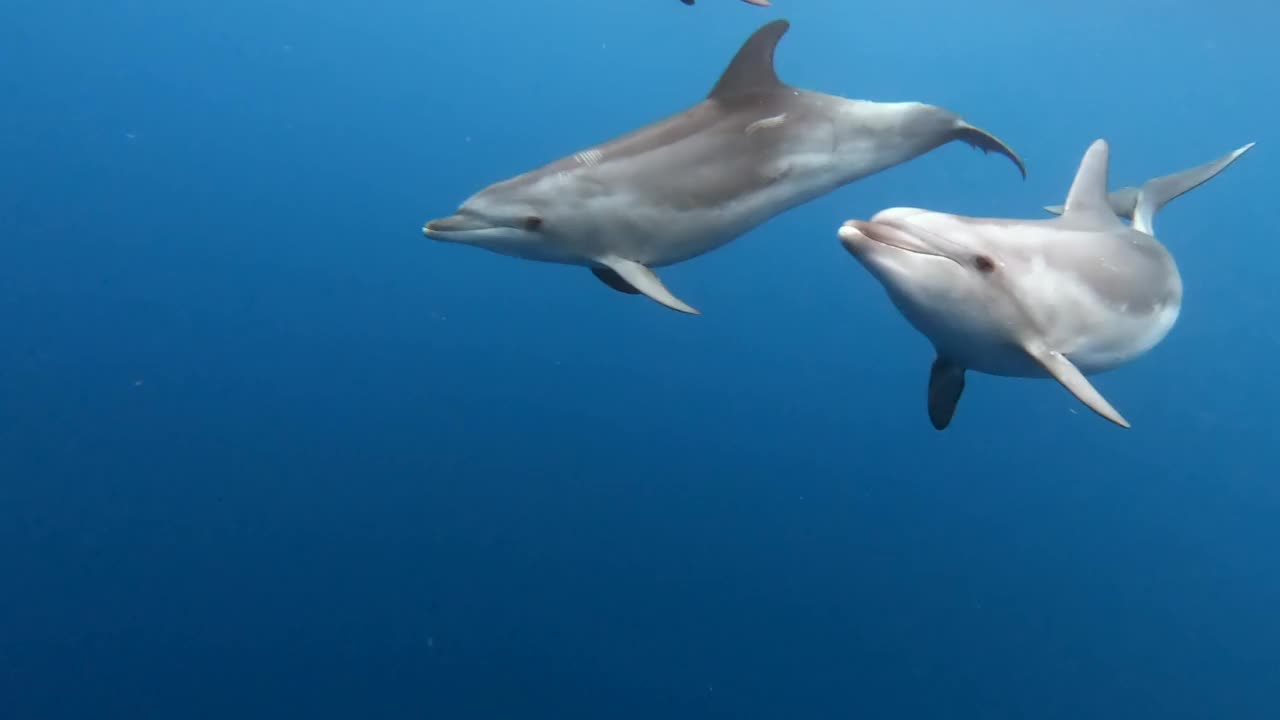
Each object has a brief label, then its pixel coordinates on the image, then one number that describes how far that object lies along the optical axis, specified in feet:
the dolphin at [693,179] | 13.15
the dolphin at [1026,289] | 10.43
